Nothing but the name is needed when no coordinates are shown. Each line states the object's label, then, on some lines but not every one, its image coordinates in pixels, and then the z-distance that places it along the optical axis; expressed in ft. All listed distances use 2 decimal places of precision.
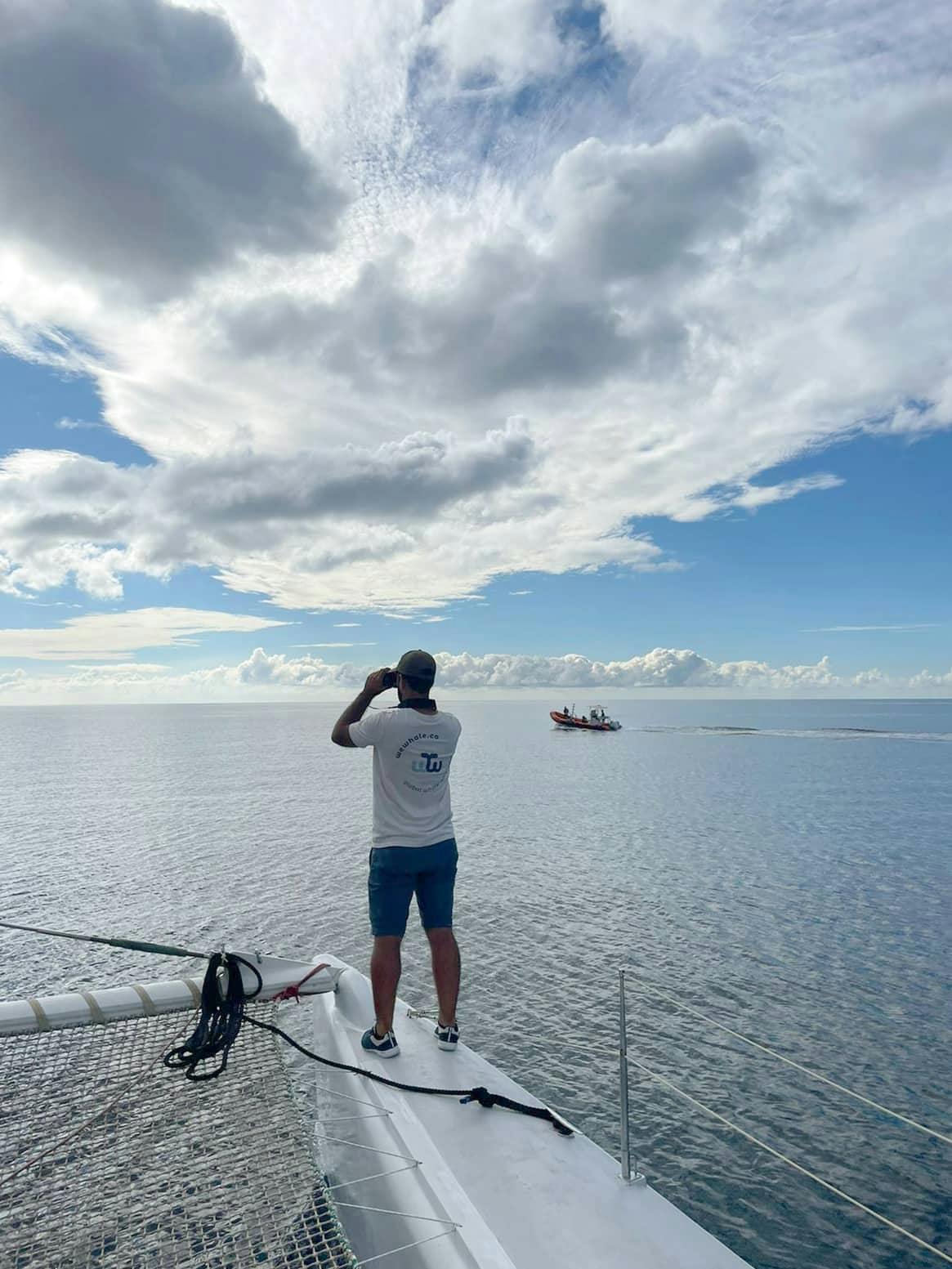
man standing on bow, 16.20
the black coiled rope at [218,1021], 16.46
